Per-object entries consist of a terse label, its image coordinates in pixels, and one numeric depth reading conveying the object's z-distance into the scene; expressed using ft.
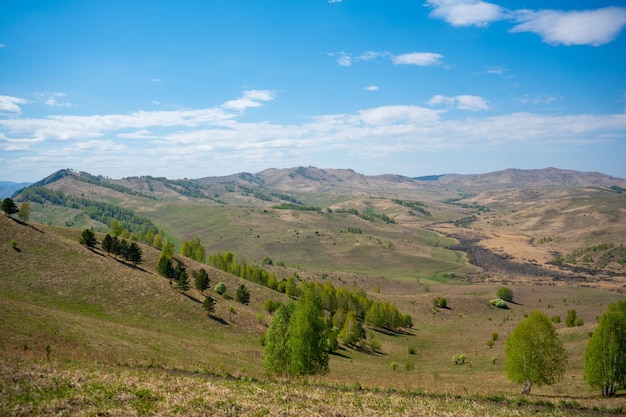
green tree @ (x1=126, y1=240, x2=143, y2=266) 267.39
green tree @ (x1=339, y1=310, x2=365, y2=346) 246.68
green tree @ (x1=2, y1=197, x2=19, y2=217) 254.27
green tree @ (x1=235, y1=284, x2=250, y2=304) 284.00
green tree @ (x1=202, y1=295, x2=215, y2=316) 223.30
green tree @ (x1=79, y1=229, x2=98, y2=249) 267.80
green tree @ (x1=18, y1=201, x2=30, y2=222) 271.53
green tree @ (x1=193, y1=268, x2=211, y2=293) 256.87
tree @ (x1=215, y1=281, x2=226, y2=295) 284.41
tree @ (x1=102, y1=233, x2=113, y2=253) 265.95
